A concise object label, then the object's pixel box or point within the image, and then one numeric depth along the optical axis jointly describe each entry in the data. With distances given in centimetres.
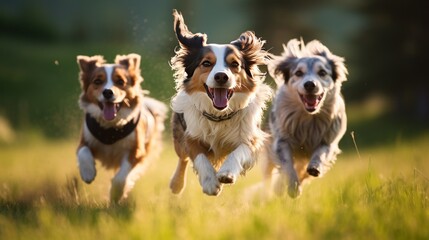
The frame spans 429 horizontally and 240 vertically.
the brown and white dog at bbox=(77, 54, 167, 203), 1445
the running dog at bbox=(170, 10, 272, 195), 1205
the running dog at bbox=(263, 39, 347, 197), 1426
